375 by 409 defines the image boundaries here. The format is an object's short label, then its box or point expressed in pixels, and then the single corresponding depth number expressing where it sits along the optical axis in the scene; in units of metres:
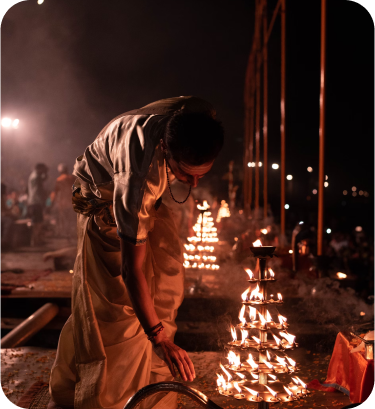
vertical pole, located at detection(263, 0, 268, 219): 12.38
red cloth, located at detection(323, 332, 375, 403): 2.81
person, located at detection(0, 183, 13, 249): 11.72
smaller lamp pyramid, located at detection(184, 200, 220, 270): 7.53
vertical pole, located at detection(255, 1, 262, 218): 14.44
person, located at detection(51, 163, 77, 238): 12.95
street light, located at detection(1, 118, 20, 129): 10.23
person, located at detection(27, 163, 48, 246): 12.66
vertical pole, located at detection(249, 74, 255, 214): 18.03
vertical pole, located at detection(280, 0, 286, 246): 9.62
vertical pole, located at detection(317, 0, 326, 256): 6.08
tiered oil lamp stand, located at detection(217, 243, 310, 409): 2.29
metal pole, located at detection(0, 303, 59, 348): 4.29
